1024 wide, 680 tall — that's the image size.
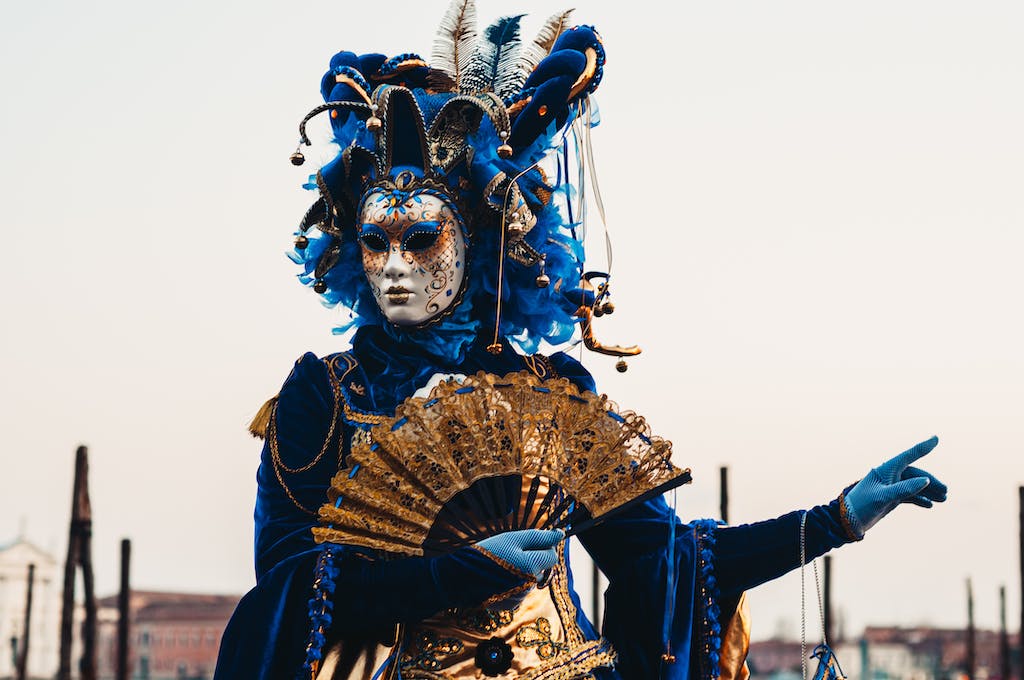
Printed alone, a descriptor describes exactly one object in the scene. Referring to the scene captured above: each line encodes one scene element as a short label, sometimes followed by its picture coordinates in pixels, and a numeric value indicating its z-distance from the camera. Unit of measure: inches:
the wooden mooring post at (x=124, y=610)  764.6
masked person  180.9
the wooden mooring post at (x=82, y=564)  662.5
